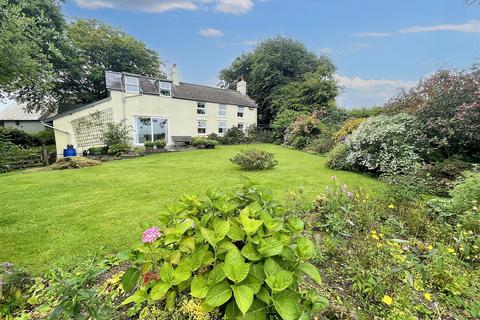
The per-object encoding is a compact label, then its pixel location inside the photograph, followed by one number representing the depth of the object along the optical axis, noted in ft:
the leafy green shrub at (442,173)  20.73
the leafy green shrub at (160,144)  56.75
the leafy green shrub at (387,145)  26.03
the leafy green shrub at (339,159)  31.95
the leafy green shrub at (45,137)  67.23
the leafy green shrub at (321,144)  49.32
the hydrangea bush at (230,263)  3.95
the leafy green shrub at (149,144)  55.36
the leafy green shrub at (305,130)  58.49
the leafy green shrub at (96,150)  48.95
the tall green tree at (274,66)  91.91
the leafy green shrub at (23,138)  61.99
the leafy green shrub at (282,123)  71.39
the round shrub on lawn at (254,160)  31.60
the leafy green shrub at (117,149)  48.44
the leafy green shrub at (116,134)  50.48
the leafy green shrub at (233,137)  73.20
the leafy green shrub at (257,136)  78.95
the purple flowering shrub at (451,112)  24.03
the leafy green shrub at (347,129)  44.52
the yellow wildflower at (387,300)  6.13
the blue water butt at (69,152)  47.09
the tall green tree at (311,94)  73.41
